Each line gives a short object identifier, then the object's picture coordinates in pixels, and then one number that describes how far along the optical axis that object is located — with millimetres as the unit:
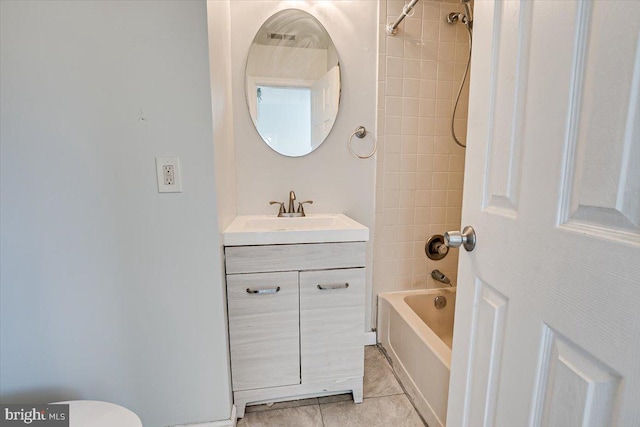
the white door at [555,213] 412
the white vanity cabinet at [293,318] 1237
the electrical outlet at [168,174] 1030
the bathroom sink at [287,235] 1198
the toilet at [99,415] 812
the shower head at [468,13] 1437
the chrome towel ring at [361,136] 1709
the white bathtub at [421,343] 1224
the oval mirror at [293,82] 1598
